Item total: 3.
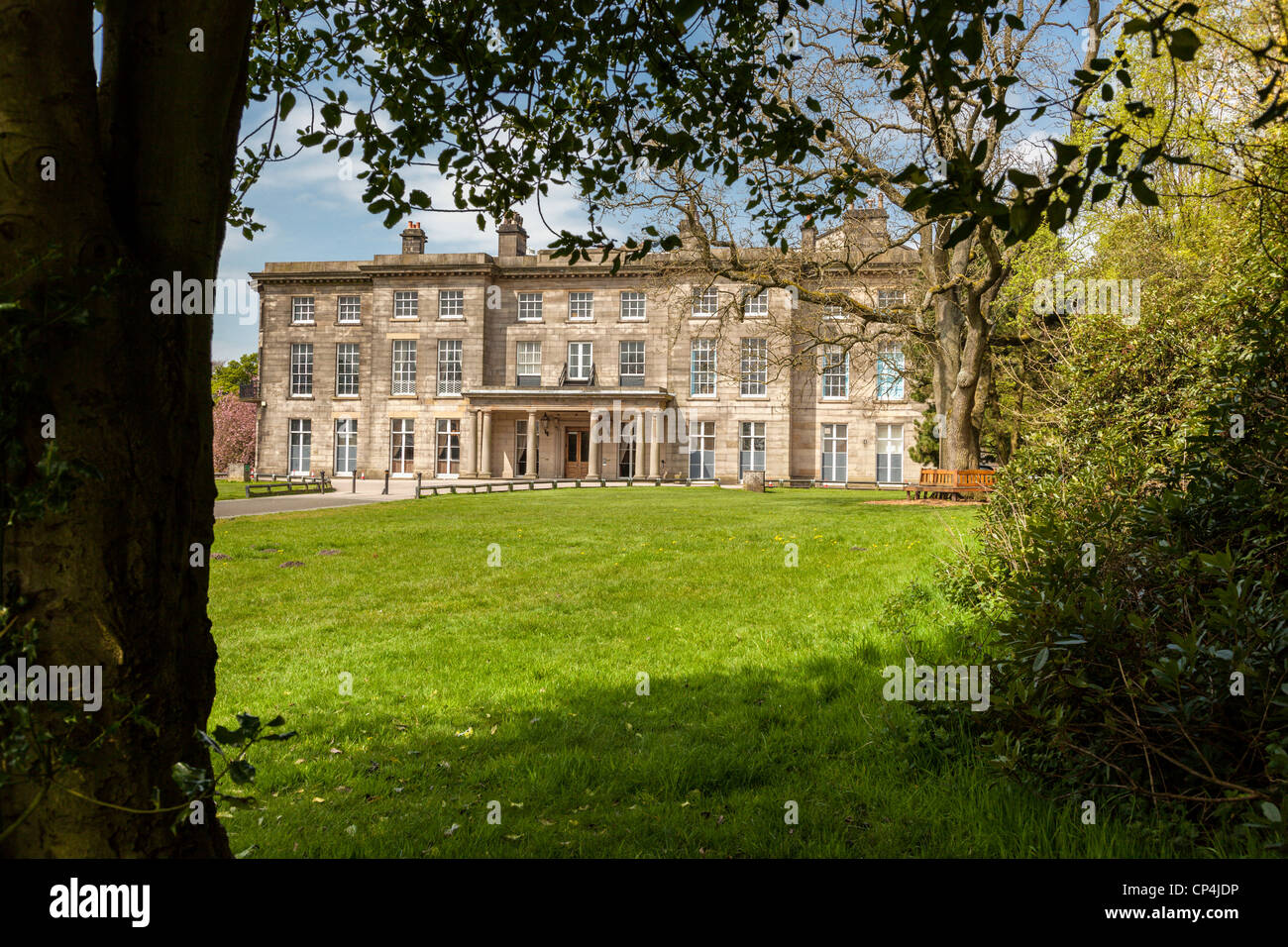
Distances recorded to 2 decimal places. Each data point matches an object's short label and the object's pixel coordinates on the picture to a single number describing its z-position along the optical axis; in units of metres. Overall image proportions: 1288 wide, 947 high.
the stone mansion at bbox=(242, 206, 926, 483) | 42.47
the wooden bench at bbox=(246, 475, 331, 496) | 27.08
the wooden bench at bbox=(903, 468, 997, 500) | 20.20
